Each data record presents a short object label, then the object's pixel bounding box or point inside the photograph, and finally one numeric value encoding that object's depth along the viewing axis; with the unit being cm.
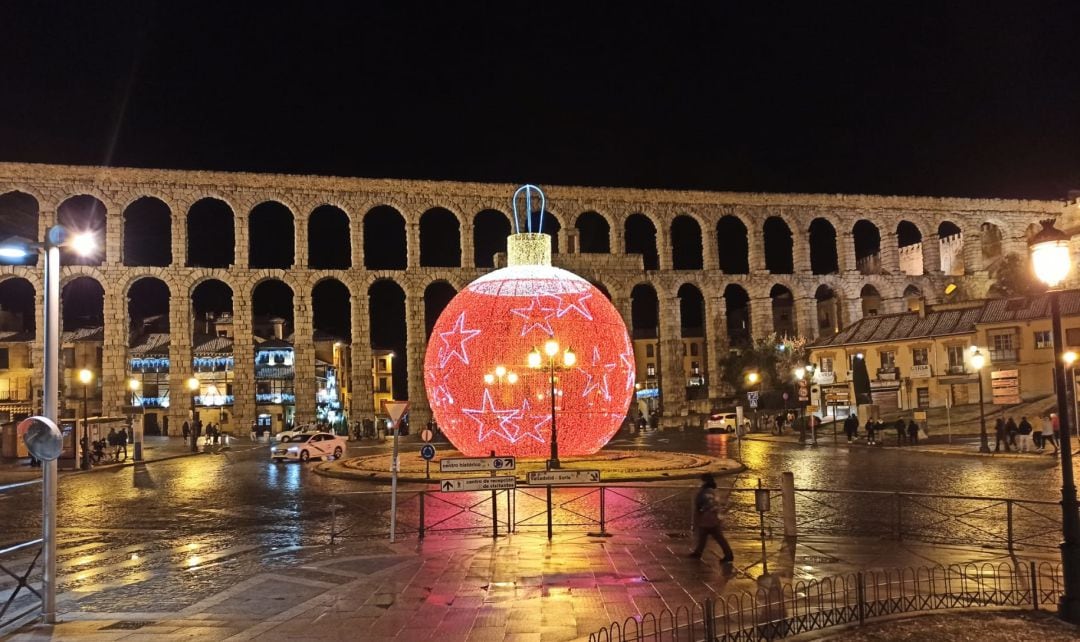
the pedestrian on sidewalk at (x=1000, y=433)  2706
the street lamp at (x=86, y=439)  2816
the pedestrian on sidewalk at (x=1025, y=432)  2667
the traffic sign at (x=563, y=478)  1242
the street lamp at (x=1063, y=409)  742
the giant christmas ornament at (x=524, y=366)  2123
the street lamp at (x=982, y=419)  2711
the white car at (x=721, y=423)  4784
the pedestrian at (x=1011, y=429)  2744
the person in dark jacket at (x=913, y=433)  3234
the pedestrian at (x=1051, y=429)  2523
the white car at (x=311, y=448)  3028
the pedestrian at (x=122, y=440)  3239
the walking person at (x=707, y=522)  1034
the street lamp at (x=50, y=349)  796
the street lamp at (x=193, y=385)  4628
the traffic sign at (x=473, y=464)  1298
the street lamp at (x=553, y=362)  1994
